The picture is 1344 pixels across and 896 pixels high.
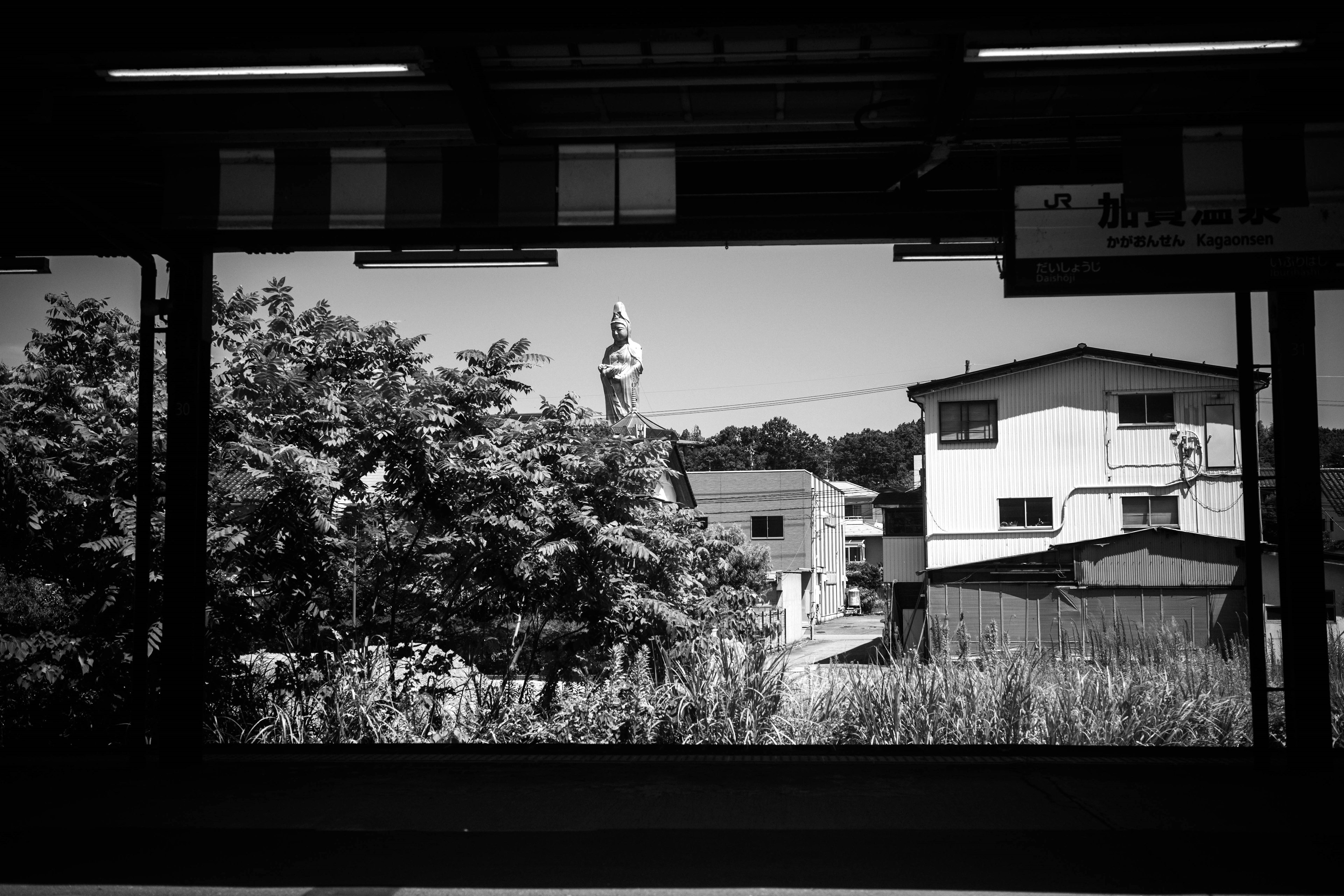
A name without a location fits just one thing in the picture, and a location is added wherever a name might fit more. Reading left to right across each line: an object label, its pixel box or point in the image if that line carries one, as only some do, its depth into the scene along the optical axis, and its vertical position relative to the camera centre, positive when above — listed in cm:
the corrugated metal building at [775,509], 5303 +91
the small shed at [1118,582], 2680 -148
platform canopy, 474 +223
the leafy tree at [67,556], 822 -22
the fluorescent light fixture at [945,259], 705 +179
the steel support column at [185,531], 655 -1
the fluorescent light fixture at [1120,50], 487 +219
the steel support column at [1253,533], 631 -5
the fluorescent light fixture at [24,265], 780 +195
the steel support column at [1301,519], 615 +4
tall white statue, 2267 +330
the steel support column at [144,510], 671 +12
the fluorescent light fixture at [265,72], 505 +219
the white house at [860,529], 8719 -22
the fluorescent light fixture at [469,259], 705 +181
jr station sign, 613 +164
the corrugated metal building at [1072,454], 3103 +215
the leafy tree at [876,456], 12119 +812
